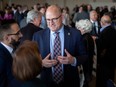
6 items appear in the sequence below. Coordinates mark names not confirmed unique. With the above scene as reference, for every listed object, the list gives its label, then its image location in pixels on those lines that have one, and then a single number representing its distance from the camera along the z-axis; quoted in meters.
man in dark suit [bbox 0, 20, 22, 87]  2.11
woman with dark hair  1.74
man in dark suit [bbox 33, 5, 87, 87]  2.57
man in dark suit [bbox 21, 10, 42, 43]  3.91
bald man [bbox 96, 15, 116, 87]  4.13
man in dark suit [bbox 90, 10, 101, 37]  5.43
